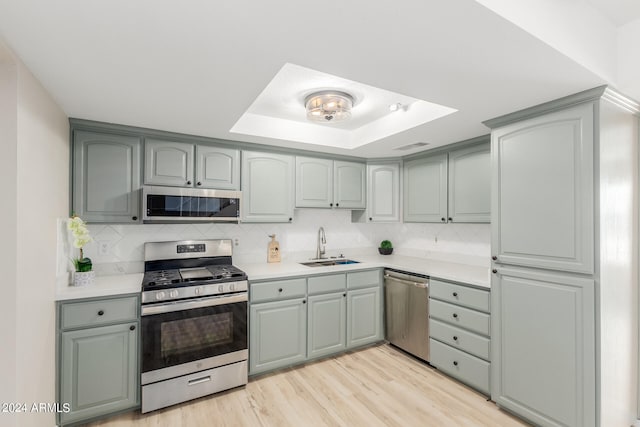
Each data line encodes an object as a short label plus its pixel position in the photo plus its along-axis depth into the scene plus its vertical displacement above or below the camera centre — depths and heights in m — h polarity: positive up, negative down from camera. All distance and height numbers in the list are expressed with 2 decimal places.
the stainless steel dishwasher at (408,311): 3.00 -0.98
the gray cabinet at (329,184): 3.40 +0.37
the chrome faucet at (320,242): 3.79 -0.33
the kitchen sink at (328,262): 3.59 -0.55
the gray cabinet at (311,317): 2.76 -0.99
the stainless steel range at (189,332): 2.29 -0.92
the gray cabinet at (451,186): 2.86 +0.31
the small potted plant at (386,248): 4.13 -0.43
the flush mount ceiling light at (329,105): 2.30 +0.83
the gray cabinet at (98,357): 2.08 -1.00
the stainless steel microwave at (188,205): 2.48 +0.09
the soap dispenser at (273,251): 3.43 -0.40
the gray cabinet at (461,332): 2.47 -1.00
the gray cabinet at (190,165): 2.66 +0.45
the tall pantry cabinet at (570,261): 1.83 -0.29
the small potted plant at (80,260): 2.17 -0.34
